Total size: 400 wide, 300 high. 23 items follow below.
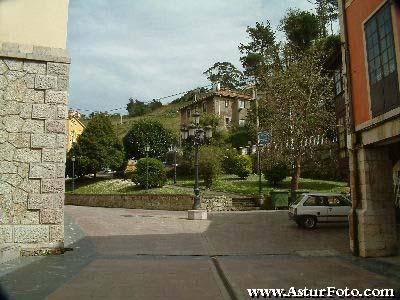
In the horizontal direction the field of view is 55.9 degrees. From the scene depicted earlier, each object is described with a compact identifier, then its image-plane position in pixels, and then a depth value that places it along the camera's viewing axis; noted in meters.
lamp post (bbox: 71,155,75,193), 37.16
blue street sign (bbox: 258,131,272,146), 26.02
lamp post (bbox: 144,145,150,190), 29.87
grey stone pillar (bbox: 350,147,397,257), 9.68
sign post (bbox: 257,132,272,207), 25.84
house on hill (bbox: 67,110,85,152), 54.59
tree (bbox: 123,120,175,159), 42.72
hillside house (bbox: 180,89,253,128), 57.38
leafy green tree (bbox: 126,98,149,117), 108.50
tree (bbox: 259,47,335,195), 25.78
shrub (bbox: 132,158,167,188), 30.27
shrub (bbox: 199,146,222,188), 30.11
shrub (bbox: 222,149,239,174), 35.62
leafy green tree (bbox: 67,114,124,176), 39.56
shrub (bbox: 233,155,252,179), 34.31
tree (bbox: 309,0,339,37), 41.53
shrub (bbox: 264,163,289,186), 30.14
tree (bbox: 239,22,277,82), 46.50
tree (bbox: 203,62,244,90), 74.81
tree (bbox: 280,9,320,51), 36.75
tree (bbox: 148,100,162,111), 111.94
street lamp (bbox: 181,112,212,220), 19.81
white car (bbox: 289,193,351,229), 15.34
